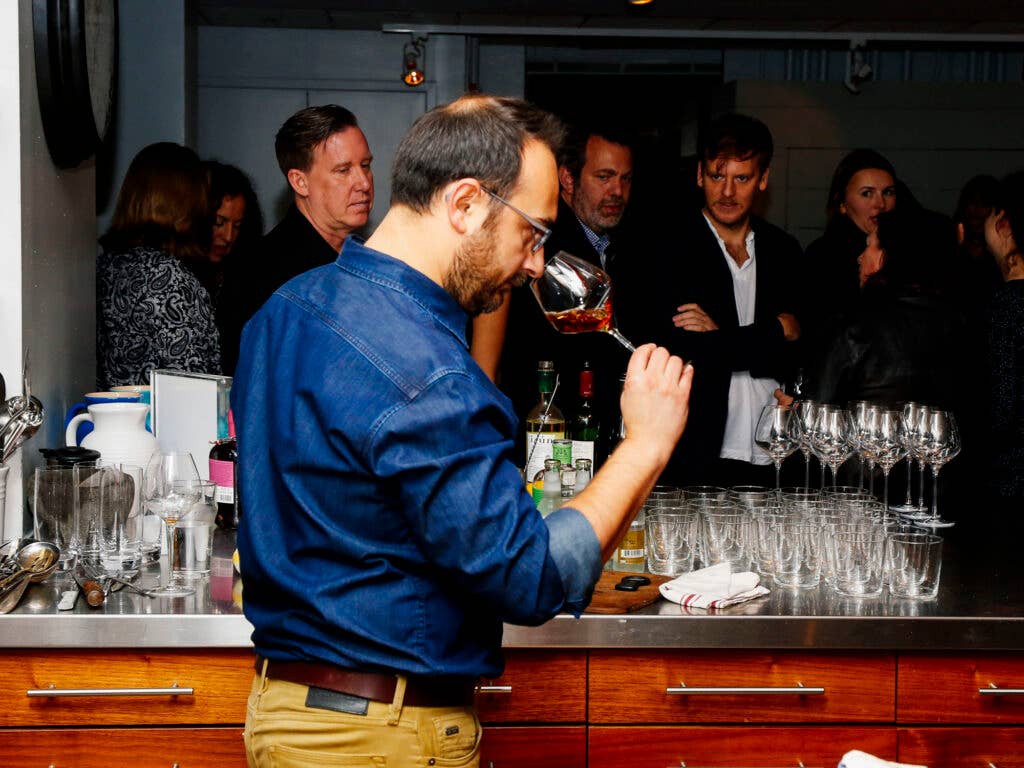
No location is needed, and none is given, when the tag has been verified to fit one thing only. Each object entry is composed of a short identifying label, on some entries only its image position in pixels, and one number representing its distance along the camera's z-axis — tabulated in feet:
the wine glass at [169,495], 6.84
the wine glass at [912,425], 8.28
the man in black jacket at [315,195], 10.69
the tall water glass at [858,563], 6.86
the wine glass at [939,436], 8.23
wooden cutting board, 6.57
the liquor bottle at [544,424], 8.24
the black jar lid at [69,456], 7.10
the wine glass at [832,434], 8.21
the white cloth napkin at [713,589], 6.61
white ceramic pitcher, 7.71
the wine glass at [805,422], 8.25
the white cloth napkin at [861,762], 3.95
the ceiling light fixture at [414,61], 20.38
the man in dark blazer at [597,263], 11.05
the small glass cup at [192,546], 6.96
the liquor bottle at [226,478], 8.23
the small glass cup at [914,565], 6.73
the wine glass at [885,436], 8.28
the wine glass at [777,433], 8.34
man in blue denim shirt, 4.00
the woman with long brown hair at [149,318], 10.30
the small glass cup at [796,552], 7.07
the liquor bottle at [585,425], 8.02
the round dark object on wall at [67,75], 7.50
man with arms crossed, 10.50
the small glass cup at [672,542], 7.32
